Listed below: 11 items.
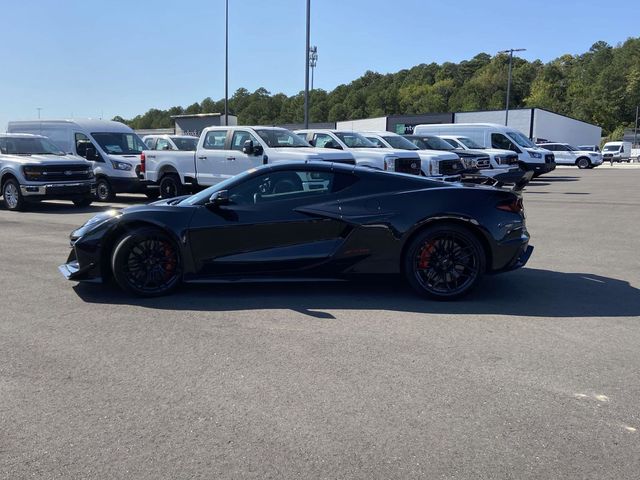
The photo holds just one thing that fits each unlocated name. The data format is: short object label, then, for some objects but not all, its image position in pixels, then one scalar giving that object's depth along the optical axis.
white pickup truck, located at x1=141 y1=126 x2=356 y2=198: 13.86
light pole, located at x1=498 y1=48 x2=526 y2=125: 49.69
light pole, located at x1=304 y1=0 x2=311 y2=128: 25.58
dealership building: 51.94
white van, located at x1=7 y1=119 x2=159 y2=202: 16.20
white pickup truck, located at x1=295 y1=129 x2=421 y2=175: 15.07
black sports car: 5.81
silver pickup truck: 13.90
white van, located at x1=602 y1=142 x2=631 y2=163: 56.53
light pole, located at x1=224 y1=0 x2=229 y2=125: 34.41
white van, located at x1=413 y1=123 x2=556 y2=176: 23.78
